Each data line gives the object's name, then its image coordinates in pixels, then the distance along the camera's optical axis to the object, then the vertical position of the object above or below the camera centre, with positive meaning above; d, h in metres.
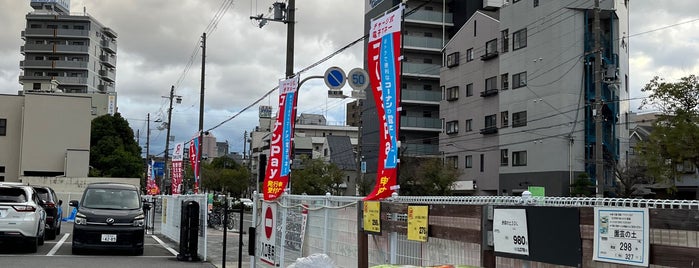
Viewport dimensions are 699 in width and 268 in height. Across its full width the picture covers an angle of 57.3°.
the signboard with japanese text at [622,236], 3.71 -0.35
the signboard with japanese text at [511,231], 4.67 -0.42
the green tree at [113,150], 57.88 +1.68
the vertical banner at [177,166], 34.22 +0.16
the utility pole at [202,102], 32.00 +3.94
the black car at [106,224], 15.31 -1.37
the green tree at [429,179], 44.66 -0.32
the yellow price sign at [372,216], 7.04 -0.49
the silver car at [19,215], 14.45 -1.12
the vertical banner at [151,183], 46.59 -1.11
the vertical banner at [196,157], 31.69 +0.61
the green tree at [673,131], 30.45 +2.34
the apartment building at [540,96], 39.75 +5.34
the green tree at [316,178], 64.31 -0.61
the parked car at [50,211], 19.36 -1.39
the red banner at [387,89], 7.76 +1.07
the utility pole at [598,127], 27.97 +2.29
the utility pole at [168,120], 54.28 +4.12
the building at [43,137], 45.34 +2.13
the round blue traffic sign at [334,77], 16.44 +2.46
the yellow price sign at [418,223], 6.05 -0.47
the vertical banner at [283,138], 13.27 +0.70
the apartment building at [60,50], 87.25 +15.94
